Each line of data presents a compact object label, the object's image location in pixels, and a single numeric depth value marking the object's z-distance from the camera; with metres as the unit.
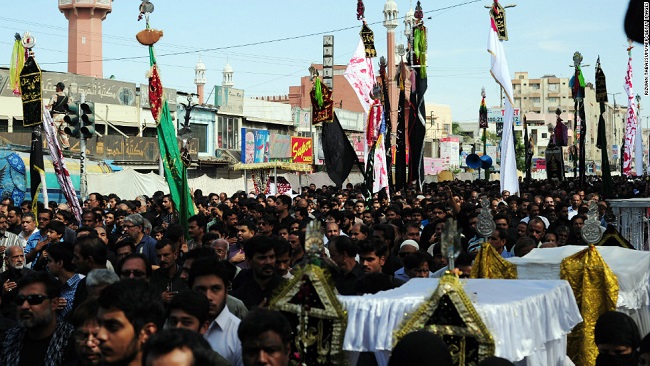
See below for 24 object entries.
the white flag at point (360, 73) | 21.84
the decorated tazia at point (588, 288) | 7.59
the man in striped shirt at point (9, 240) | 11.75
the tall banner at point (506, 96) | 21.56
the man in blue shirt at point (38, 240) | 11.57
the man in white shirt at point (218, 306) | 5.41
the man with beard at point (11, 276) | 7.73
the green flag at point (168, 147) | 13.82
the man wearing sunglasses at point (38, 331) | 5.79
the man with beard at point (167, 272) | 8.15
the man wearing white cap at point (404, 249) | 9.22
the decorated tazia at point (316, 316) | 5.20
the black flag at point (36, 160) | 16.58
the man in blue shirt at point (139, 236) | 11.04
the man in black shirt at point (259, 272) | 7.15
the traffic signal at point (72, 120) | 17.52
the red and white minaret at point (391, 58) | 72.92
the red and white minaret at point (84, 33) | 68.44
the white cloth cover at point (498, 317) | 5.40
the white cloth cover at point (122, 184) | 27.41
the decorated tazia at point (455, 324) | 5.04
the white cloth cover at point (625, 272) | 8.01
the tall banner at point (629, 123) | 34.03
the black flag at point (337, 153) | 20.77
